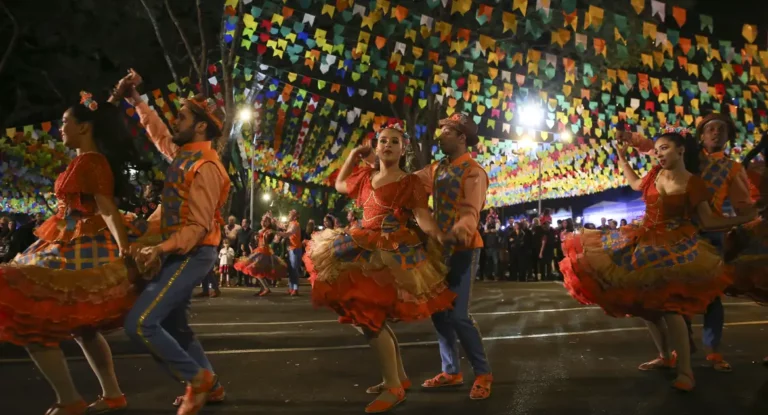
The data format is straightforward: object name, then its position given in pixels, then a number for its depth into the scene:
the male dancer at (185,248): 3.78
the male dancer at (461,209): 4.67
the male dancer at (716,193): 5.61
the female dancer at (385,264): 4.18
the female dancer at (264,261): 13.98
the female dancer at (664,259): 4.89
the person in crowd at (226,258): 16.83
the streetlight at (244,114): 21.12
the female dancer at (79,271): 3.74
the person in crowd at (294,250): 14.07
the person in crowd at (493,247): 18.88
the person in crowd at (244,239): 16.95
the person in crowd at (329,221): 14.21
